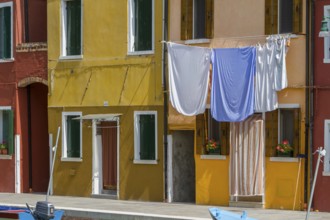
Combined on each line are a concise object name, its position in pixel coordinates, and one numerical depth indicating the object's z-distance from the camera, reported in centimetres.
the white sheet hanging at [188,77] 2961
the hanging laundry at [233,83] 2855
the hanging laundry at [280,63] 2784
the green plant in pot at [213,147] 2952
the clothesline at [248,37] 2778
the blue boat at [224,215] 2273
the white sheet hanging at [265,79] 2809
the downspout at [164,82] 3083
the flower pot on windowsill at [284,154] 2803
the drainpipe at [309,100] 2758
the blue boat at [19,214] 2566
